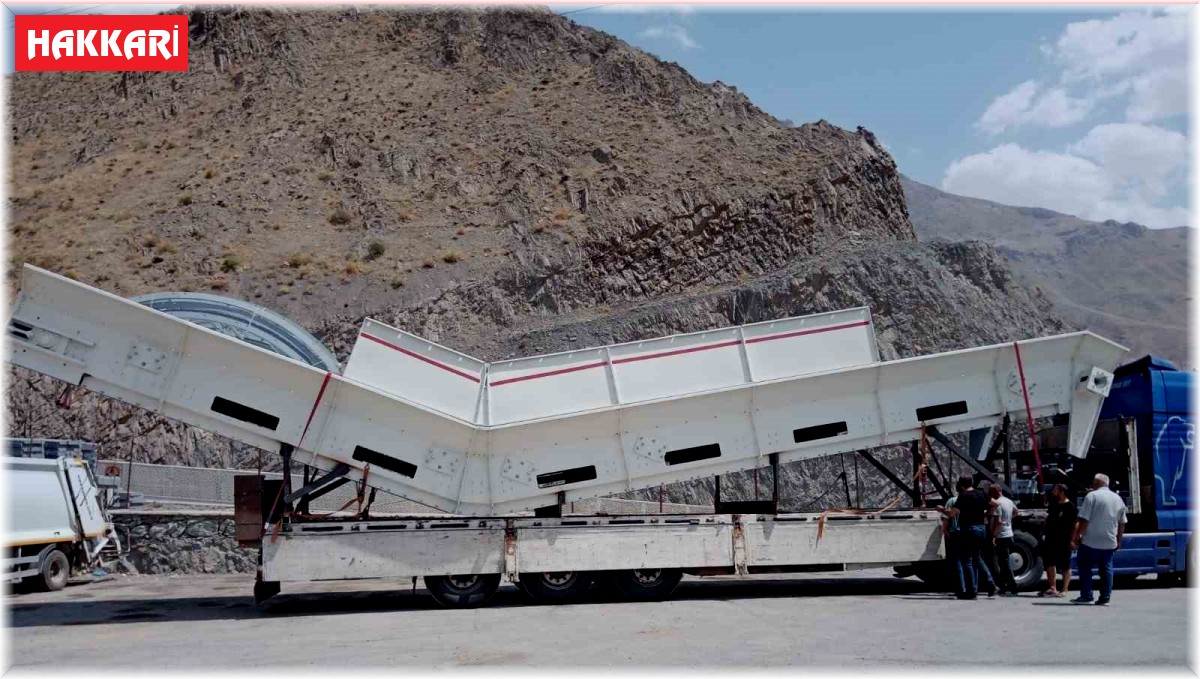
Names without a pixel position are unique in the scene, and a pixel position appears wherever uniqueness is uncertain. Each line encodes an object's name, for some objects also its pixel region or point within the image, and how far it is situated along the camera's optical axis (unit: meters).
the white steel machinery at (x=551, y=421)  13.10
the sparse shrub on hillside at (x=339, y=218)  41.47
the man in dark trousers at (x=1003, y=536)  13.70
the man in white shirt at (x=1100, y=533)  12.44
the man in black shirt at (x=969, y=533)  13.59
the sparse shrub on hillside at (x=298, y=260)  37.72
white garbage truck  16.19
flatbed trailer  13.15
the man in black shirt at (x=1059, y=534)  13.55
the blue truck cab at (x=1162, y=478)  14.34
